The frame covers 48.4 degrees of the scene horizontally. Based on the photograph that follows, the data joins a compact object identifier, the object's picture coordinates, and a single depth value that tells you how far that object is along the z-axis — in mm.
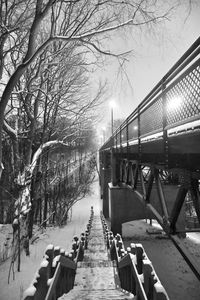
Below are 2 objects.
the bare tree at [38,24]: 6688
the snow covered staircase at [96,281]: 4695
